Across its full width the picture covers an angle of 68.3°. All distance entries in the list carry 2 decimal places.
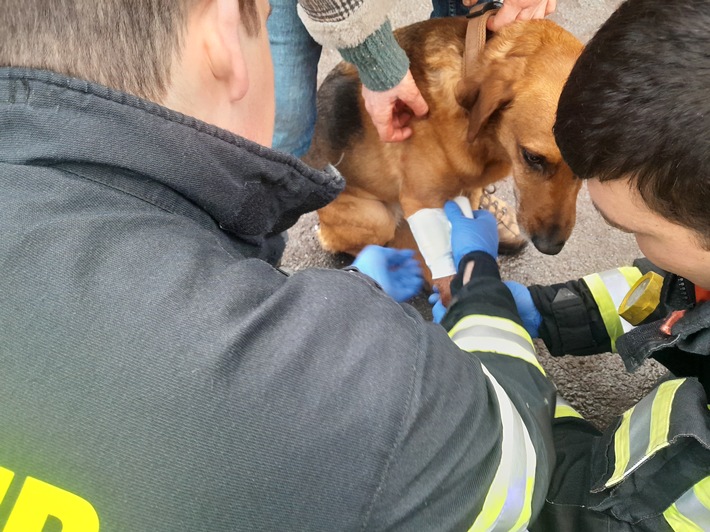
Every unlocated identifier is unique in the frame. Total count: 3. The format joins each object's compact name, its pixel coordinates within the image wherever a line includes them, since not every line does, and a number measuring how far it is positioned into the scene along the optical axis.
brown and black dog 1.38
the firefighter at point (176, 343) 0.43
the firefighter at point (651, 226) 0.68
